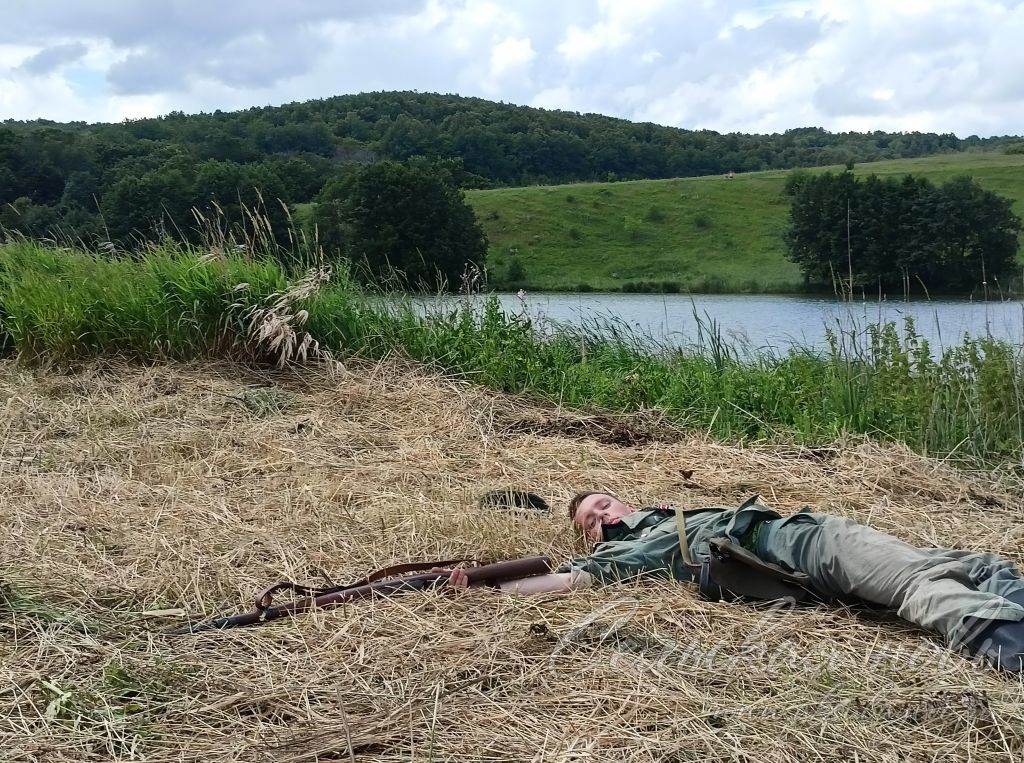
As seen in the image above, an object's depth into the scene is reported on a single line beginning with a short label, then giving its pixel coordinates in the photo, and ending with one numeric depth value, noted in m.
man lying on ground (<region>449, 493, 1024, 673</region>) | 2.16
